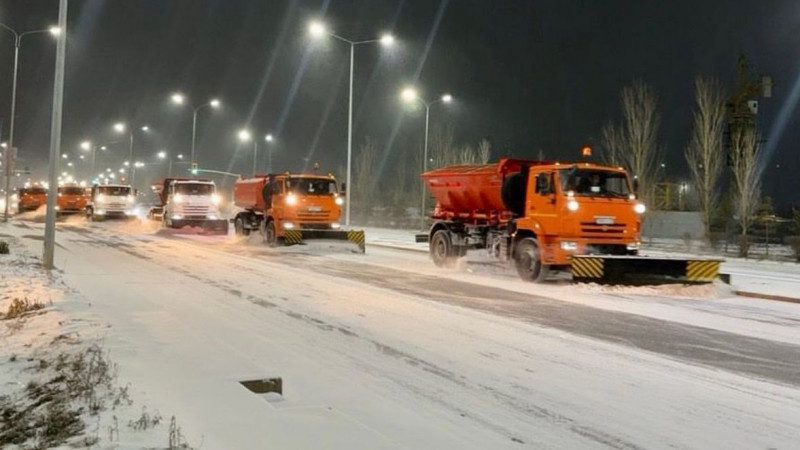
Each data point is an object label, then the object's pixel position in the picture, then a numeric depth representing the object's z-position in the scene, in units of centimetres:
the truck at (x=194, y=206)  3544
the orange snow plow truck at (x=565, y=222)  1661
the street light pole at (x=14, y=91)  3784
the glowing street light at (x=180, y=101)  5206
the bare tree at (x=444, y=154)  6009
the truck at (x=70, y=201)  5131
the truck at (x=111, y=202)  4566
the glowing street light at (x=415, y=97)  3925
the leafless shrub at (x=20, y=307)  1104
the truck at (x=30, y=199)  5834
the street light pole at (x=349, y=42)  3316
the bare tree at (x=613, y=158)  4122
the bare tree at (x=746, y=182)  3472
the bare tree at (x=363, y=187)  6881
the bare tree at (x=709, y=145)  3766
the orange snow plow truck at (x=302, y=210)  2648
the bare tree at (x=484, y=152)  5613
